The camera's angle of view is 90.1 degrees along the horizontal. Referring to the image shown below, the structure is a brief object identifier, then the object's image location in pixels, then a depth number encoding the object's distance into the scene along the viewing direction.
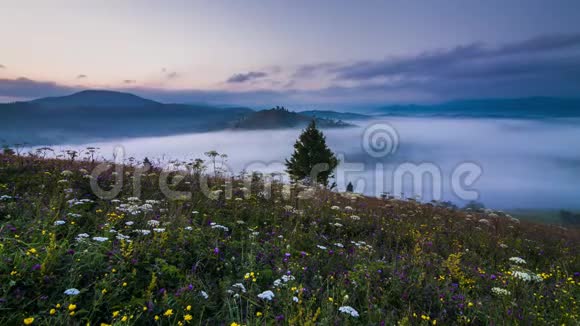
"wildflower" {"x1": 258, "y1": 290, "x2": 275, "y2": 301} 2.92
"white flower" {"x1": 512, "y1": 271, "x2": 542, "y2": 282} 4.41
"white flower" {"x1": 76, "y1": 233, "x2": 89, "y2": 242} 3.55
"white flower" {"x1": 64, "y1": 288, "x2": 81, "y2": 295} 2.56
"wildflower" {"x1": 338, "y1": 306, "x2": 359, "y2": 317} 2.85
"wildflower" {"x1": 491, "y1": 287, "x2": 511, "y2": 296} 4.01
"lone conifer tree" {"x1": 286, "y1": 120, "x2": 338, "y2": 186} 41.19
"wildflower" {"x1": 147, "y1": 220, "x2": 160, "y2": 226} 4.54
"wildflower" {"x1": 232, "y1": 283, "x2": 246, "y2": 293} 3.31
